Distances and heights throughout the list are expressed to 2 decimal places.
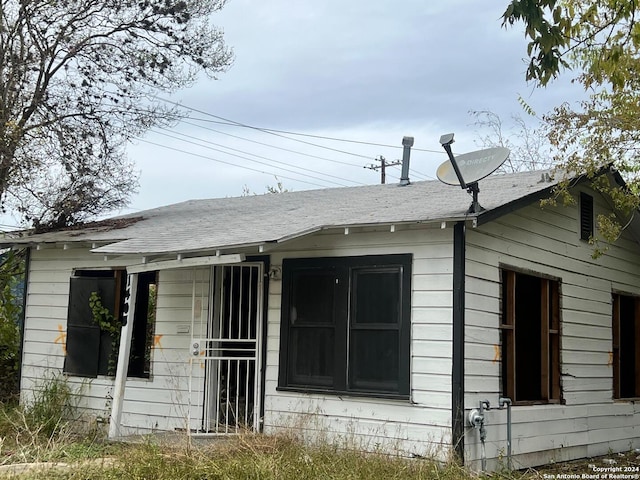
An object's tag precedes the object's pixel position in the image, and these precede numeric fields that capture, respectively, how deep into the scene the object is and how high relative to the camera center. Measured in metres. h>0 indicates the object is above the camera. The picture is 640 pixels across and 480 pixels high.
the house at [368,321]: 8.52 +0.29
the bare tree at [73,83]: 14.25 +4.51
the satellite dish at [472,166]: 8.26 +1.88
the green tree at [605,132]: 10.10 +2.90
